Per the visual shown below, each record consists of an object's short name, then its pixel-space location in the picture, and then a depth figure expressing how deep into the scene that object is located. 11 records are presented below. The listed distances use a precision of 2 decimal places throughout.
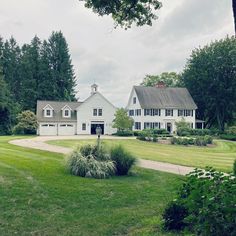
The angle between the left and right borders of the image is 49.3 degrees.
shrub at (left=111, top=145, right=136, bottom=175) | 9.65
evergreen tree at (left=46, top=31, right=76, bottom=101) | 52.21
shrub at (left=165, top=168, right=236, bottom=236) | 3.44
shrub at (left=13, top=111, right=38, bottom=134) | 36.28
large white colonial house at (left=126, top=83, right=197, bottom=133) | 41.15
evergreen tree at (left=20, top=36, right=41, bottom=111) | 47.97
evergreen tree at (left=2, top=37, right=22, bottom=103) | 49.46
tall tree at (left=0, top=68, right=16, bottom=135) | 37.61
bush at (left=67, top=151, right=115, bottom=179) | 9.02
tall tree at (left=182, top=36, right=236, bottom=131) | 41.63
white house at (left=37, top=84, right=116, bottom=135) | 38.33
